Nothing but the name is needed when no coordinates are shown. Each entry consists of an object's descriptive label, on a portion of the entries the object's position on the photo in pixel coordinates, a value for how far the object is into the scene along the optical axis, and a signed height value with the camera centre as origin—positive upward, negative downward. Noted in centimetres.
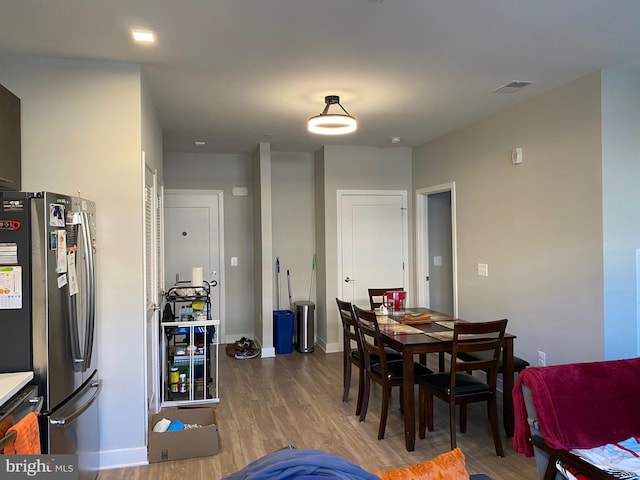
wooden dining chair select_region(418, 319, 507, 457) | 300 -103
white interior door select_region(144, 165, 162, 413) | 339 -47
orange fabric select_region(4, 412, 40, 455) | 178 -80
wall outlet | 371 -102
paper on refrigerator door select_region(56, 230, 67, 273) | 230 -5
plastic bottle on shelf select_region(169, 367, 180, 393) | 398 -123
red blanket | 223 -87
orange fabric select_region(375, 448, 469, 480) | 132 -70
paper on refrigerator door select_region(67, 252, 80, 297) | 242 -19
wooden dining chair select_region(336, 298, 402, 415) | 377 -105
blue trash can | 582 -121
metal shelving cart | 396 -102
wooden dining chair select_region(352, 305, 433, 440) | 336 -105
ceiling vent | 345 +118
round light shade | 344 +89
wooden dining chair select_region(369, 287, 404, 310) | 484 -59
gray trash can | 588 -116
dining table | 314 -79
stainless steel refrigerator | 219 -31
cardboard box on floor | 299 -137
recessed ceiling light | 250 +115
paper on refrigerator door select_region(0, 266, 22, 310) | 219 -22
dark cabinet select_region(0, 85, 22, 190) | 253 +59
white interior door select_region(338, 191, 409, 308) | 588 -7
